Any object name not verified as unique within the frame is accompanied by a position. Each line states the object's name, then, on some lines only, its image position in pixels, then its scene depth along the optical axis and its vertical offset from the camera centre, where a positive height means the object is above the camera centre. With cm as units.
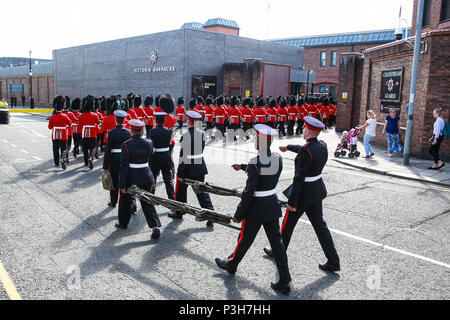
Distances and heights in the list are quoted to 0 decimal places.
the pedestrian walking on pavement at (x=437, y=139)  1177 -97
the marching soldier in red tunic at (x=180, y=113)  2003 -76
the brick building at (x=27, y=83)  5484 +153
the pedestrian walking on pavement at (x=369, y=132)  1427 -100
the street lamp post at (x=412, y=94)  1247 +37
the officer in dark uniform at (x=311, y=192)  498 -115
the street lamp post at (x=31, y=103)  4935 -126
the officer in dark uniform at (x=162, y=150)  777 -104
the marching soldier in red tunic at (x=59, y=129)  1161 -103
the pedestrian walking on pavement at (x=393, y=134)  1455 -107
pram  1441 -155
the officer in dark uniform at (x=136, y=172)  623 -123
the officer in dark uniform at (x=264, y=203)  461 -121
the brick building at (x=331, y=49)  4838 +684
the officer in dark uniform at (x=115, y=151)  758 -108
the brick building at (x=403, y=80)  1337 +102
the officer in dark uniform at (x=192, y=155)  710 -102
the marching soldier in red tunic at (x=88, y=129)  1200 -103
